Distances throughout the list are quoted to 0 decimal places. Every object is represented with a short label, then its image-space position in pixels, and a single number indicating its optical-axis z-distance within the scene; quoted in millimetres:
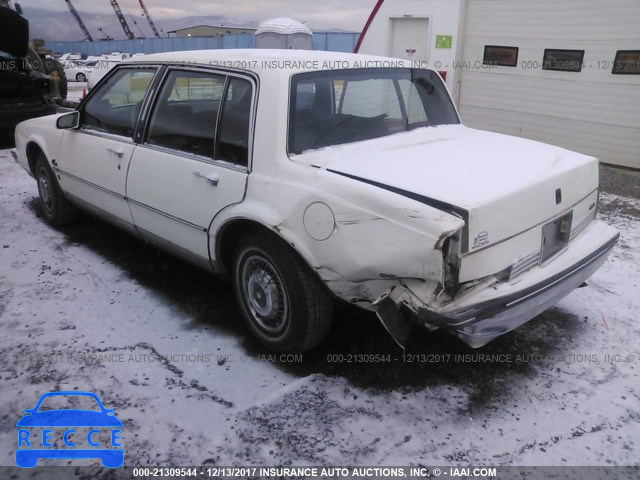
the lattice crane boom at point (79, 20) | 82750
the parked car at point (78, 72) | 26331
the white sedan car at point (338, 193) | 2303
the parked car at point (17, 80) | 8734
